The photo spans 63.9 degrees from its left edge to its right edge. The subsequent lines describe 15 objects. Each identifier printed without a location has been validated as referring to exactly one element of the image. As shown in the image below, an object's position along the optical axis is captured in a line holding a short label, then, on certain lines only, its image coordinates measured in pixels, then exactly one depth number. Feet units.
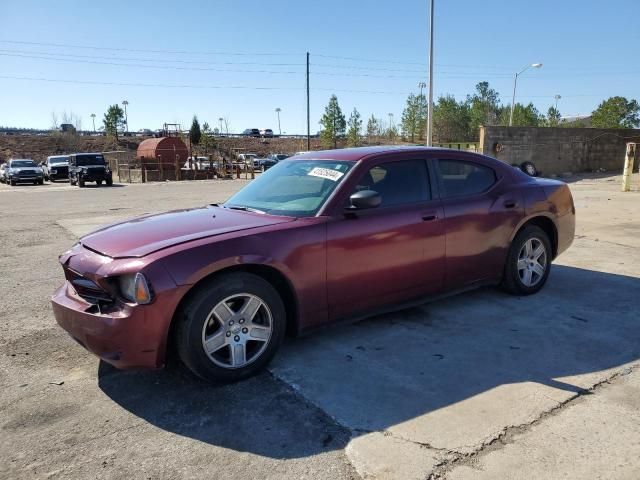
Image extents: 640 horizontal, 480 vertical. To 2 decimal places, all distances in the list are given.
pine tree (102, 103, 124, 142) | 305.73
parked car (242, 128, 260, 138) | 357.00
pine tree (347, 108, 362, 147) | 224.53
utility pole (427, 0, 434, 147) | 71.15
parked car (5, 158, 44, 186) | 109.60
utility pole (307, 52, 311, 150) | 158.51
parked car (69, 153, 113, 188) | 93.66
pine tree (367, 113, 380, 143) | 240.36
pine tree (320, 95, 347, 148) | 220.23
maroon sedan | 10.49
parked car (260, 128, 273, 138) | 357.02
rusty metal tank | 126.11
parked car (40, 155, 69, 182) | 117.60
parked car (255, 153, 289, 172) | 157.99
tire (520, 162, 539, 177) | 70.28
